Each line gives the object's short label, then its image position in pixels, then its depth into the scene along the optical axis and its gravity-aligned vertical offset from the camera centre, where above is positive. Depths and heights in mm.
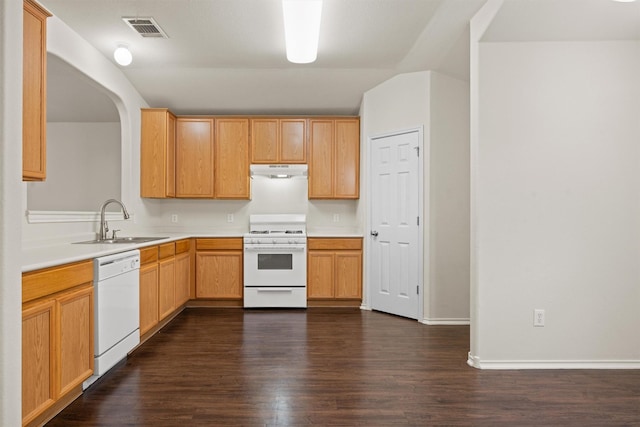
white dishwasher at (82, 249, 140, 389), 2396 -676
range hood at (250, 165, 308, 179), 4750 +553
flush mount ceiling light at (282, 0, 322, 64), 2414 +1332
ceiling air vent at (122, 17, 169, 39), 3119 +1624
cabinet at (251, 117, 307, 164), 4879 +957
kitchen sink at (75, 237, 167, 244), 3320 -257
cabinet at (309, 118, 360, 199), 4867 +825
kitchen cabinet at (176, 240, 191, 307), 4083 -675
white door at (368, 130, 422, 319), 4055 -137
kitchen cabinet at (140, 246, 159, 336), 3156 -663
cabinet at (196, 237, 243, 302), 4555 -696
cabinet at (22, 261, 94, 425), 1810 -656
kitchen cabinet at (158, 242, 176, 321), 3562 -666
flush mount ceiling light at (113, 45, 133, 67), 3266 +1391
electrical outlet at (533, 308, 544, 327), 2750 -765
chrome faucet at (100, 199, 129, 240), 3455 -114
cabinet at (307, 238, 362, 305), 4594 -689
